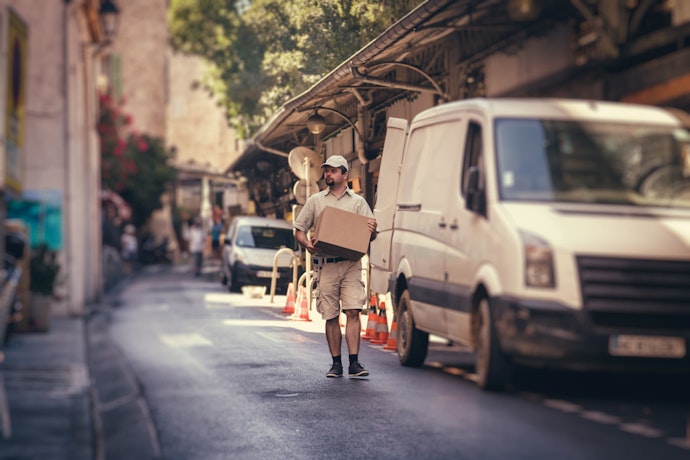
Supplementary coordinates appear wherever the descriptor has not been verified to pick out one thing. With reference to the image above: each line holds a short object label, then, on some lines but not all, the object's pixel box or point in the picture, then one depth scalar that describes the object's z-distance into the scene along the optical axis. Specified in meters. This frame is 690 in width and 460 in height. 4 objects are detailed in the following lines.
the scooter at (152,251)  104.55
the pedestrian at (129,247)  91.20
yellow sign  24.33
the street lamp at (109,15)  56.42
